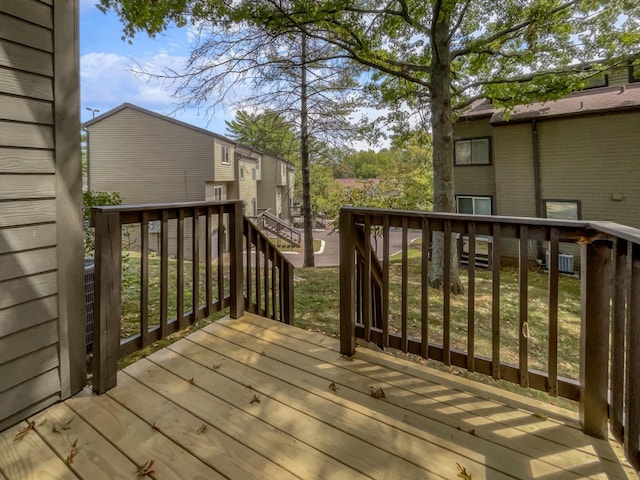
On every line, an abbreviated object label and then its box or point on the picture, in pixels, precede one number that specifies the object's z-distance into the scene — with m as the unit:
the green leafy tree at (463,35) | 6.04
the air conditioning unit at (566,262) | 10.02
